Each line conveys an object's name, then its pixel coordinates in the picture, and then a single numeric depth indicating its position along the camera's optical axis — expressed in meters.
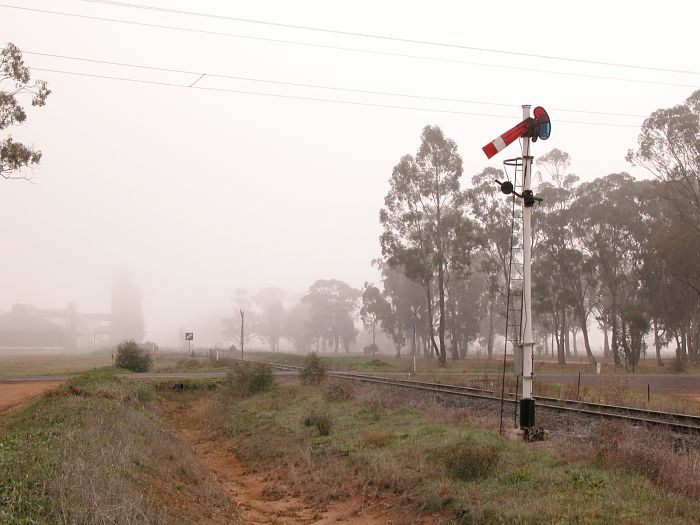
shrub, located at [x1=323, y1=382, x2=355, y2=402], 21.98
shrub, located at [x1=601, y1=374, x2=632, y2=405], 16.87
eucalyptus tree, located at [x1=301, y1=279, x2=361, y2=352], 127.06
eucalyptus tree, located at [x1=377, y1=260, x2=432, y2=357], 86.12
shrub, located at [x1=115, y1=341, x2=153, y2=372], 45.88
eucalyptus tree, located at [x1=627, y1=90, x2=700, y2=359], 43.97
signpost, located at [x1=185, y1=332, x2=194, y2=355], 63.99
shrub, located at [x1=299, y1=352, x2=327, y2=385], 29.16
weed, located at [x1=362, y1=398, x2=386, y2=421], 16.97
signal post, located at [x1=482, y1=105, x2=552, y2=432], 11.88
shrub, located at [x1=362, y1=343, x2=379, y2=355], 98.22
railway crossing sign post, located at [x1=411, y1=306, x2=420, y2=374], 86.25
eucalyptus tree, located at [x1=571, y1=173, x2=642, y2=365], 55.25
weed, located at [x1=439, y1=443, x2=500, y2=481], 9.82
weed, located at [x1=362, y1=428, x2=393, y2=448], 13.22
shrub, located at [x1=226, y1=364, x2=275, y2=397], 28.14
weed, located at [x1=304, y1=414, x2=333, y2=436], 15.66
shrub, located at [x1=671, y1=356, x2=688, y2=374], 44.75
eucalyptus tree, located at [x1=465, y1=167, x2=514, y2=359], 60.16
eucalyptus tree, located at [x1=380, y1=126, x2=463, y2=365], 53.69
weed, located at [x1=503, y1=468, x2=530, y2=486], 9.12
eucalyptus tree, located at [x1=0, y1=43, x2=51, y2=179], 24.33
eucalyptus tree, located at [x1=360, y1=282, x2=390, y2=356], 93.12
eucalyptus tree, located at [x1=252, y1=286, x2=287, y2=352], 166.62
